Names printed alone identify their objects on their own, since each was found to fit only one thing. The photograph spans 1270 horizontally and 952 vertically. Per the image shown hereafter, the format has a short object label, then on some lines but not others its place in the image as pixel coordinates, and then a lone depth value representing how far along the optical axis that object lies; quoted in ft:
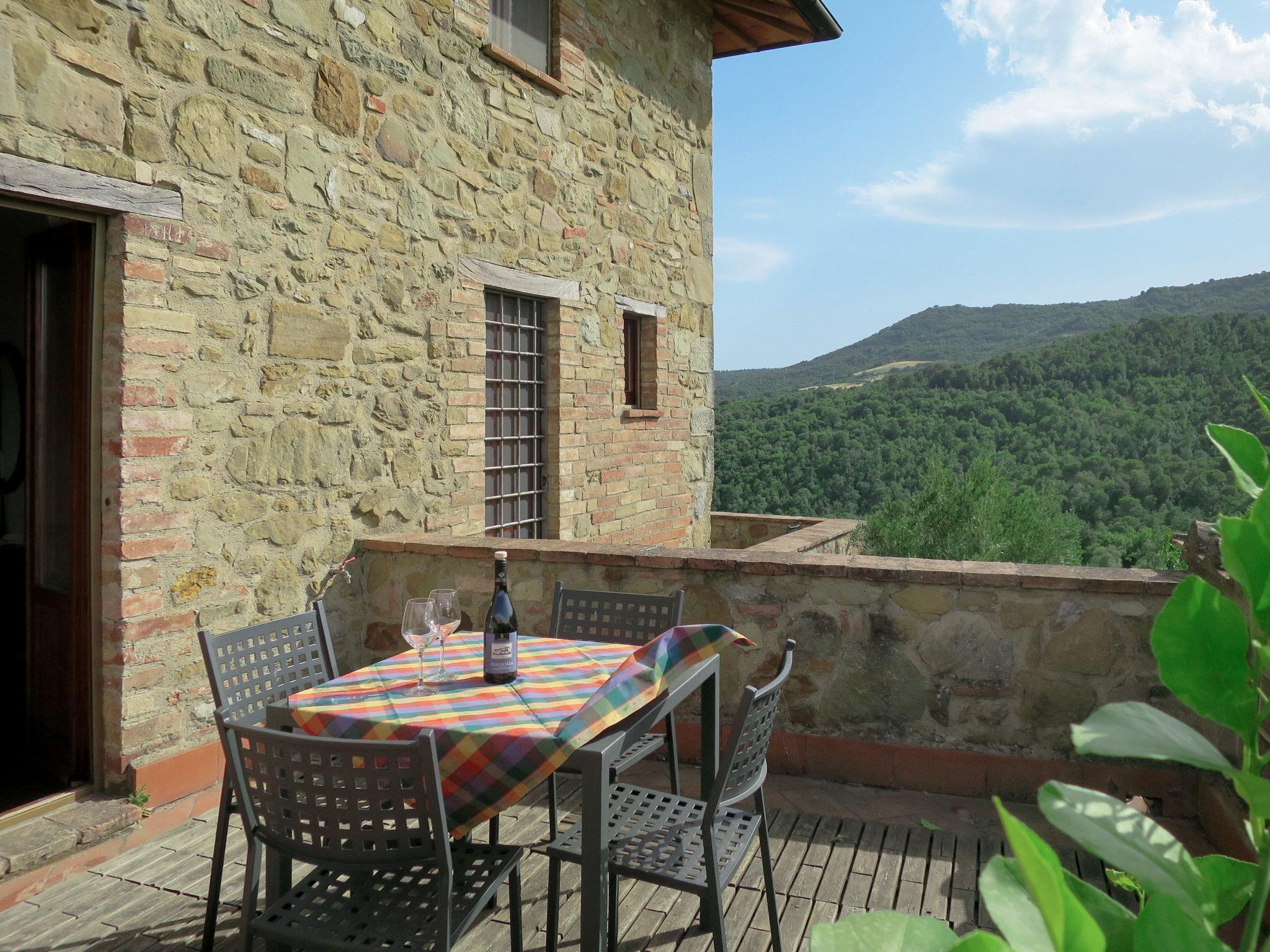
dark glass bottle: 8.84
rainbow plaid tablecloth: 7.45
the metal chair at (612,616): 11.57
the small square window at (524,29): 18.98
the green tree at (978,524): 39.34
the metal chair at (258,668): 8.86
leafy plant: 1.19
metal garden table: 7.22
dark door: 11.83
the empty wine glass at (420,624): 8.98
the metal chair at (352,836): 6.30
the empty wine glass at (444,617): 9.14
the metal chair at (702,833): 7.53
